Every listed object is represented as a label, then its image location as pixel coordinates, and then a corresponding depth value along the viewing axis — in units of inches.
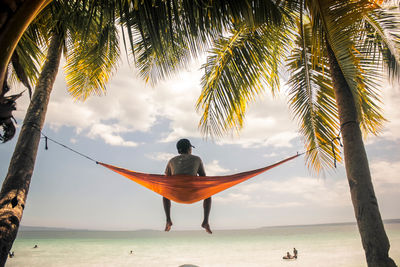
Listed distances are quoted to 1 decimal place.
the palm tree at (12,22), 37.0
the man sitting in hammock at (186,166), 89.5
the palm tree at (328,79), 67.4
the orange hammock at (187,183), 85.8
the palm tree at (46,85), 69.3
